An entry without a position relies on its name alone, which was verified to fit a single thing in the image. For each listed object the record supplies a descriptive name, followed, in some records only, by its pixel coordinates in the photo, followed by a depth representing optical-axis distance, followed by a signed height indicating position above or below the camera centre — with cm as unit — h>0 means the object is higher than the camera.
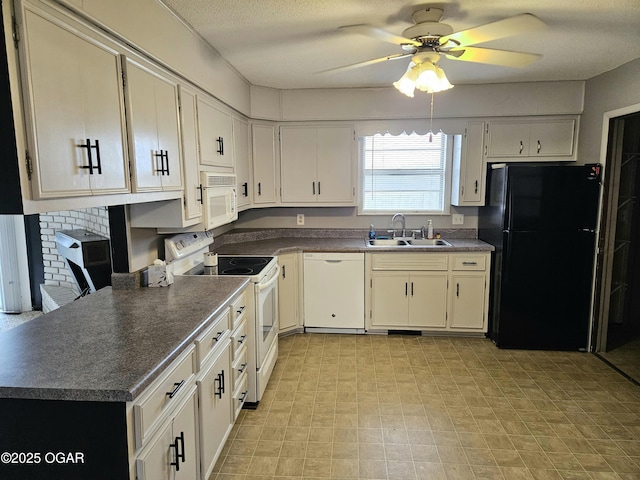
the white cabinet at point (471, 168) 401 +21
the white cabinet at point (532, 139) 391 +48
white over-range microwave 265 -5
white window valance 404 +63
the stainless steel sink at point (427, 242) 413 -53
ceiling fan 199 +76
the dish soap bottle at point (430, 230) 425 -42
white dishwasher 393 -97
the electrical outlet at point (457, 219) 434 -31
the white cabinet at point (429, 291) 385 -95
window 432 +17
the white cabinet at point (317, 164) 414 +27
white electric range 274 -64
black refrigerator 347 -56
